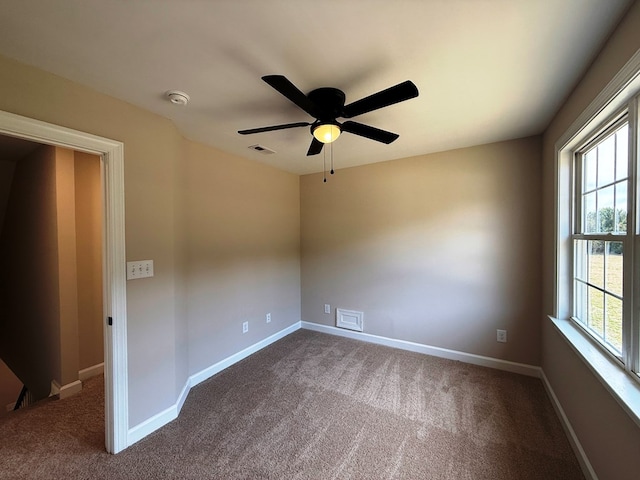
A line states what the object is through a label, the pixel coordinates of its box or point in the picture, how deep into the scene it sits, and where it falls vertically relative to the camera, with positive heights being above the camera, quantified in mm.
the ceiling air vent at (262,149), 2763 +974
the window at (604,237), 1249 -22
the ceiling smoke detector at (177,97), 1712 +954
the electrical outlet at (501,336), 2746 -1075
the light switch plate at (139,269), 1830 -223
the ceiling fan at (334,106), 1287 +730
